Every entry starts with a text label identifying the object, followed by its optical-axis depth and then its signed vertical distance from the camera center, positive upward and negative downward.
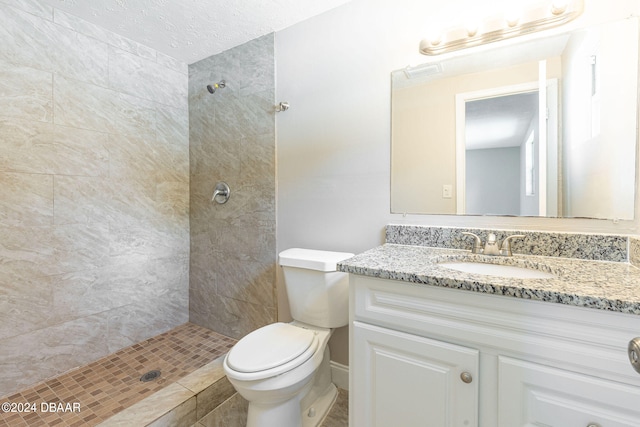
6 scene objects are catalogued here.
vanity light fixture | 1.11 +0.78
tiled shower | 1.54 +0.14
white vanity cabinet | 0.70 -0.42
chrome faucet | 1.17 -0.14
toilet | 1.14 -0.60
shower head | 1.98 +0.91
